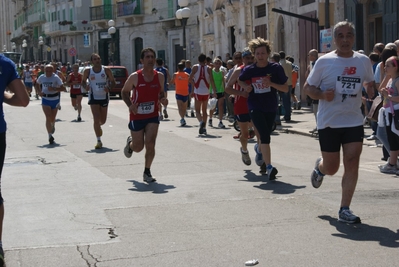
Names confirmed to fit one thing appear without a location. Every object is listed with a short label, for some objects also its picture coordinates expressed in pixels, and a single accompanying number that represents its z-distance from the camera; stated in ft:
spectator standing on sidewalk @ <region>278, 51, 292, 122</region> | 66.49
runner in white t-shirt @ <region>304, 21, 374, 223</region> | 24.29
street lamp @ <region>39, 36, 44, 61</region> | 251.39
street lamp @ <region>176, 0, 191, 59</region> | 99.09
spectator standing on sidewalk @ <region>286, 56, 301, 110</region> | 73.97
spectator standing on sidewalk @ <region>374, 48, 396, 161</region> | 37.38
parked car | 124.16
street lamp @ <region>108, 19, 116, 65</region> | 197.80
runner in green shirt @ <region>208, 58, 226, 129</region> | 67.72
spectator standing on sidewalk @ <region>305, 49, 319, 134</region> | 58.44
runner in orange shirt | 69.62
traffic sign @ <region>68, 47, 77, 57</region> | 175.83
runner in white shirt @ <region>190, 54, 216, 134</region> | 62.23
